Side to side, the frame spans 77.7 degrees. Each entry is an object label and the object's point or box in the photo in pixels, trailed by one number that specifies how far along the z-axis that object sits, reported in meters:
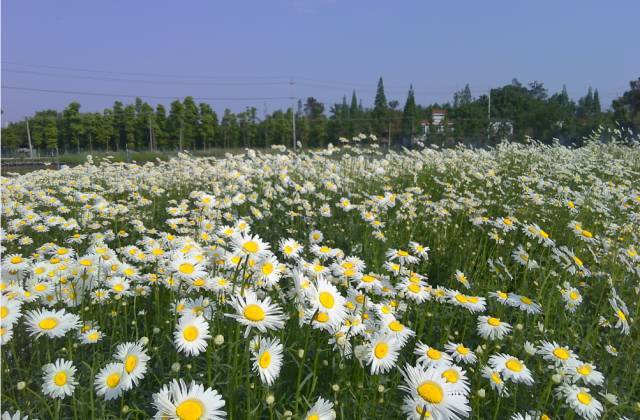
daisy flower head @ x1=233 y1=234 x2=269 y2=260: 1.32
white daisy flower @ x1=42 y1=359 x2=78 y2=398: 1.15
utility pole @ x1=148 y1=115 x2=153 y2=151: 35.41
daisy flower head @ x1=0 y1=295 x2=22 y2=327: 1.26
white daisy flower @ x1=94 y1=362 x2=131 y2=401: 1.10
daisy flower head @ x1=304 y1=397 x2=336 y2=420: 1.04
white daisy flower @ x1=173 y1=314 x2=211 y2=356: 1.18
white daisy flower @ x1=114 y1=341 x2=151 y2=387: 1.13
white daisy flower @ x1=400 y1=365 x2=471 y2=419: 0.94
